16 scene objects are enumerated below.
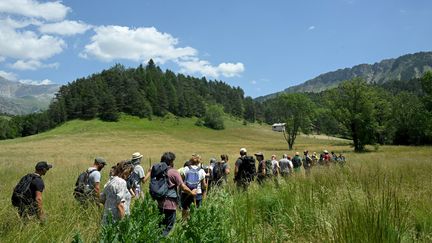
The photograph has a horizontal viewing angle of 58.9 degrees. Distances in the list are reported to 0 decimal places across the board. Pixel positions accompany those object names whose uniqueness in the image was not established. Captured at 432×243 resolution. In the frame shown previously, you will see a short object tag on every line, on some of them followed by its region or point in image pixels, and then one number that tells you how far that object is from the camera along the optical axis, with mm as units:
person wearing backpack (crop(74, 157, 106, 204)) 7274
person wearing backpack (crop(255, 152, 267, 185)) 12614
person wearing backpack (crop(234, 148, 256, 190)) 12141
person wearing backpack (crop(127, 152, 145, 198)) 9626
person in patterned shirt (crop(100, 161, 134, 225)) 6043
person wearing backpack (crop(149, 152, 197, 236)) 7141
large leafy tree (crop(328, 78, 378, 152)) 54094
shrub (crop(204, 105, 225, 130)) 129000
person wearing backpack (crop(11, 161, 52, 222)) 6178
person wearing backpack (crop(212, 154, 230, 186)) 12816
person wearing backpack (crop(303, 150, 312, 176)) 20481
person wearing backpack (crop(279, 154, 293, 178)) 15544
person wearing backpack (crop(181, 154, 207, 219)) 9398
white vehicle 148300
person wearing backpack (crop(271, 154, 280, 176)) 15023
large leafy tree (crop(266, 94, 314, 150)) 71938
